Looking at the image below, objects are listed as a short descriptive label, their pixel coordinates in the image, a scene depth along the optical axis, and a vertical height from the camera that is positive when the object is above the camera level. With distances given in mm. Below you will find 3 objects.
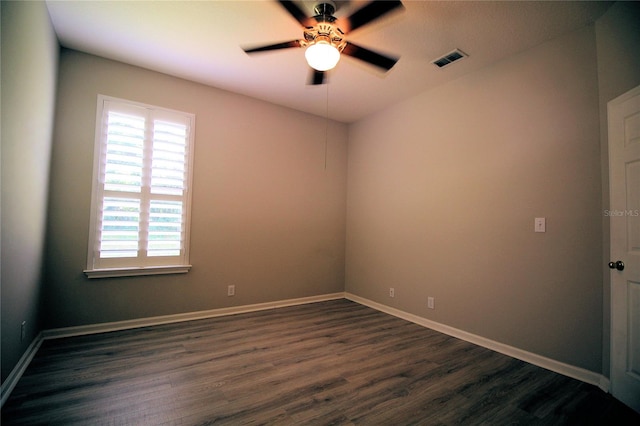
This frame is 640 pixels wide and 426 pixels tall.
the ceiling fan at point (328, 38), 1942 +1363
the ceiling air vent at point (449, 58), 2867 +1704
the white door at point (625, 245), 1965 -96
